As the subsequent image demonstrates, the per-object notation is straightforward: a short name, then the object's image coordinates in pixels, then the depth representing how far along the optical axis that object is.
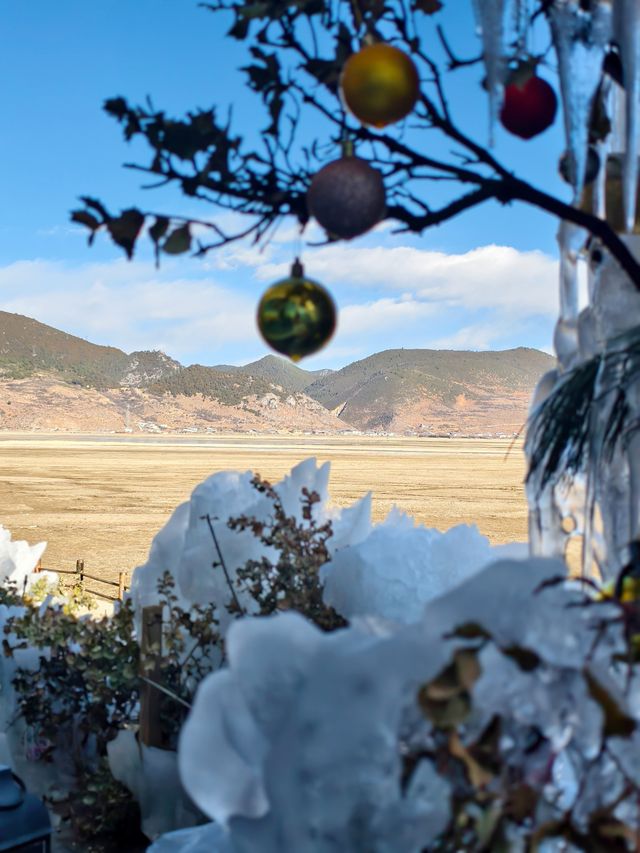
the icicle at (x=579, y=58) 1.62
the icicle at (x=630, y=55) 1.60
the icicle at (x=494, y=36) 1.64
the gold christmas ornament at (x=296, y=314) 1.72
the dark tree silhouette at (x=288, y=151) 1.62
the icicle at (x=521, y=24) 1.66
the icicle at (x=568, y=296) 1.84
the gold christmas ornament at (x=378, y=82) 1.56
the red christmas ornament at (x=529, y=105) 1.70
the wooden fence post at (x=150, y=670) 2.60
